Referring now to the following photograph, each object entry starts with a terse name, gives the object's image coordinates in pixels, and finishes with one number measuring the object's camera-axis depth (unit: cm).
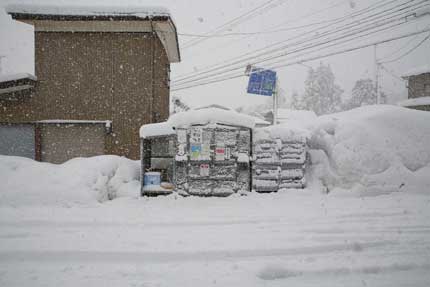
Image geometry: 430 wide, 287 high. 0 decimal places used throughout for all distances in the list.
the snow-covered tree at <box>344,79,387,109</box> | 5631
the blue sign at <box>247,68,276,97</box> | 2567
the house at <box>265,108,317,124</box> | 3967
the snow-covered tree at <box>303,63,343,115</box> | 5794
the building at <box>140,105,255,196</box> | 881
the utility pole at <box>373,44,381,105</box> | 3516
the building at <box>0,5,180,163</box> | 1337
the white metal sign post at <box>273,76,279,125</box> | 2424
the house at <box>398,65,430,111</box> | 2764
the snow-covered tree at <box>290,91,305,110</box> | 6095
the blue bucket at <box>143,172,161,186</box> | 917
